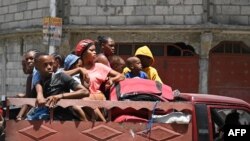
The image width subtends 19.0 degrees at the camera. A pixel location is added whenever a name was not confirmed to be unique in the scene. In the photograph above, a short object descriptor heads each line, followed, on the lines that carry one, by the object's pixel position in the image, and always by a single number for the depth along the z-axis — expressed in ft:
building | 62.65
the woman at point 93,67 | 24.51
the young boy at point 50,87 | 20.48
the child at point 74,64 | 23.94
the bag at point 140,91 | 22.14
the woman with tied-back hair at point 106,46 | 30.71
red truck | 19.65
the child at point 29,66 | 26.14
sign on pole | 48.83
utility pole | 55.43
